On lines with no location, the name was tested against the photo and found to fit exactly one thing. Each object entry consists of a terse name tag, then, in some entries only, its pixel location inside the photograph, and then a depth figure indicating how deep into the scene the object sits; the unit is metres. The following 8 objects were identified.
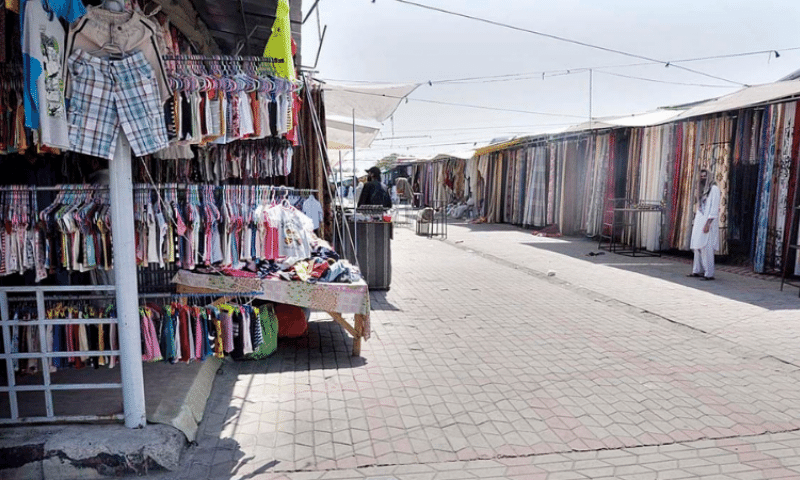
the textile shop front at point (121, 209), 2.92
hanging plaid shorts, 2.90
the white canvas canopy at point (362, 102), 8.47
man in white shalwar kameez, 8.68
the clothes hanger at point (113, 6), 3.05
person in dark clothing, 9.57
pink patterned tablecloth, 4.46
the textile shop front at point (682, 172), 9.03
